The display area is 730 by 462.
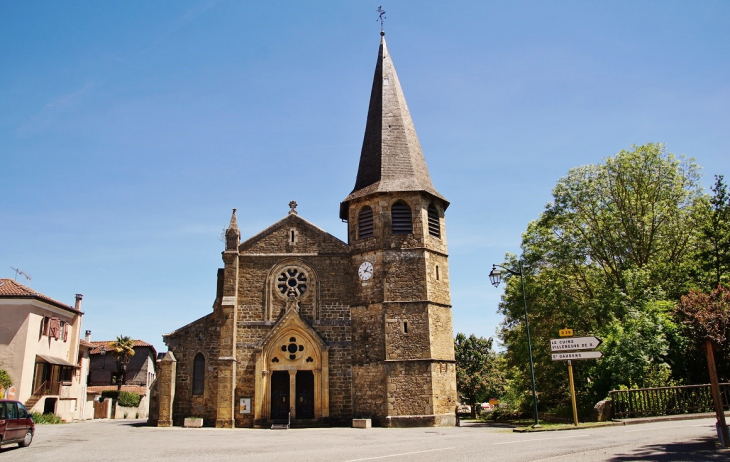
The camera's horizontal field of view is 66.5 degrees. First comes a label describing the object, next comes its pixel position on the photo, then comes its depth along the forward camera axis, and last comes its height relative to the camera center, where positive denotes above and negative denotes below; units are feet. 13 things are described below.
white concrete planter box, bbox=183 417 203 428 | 76.89 -5.97
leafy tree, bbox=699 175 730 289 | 77.56 +17.51
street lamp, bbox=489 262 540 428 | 62.34 +10.59
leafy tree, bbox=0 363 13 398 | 87.56 +0.22
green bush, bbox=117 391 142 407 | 142.09 -4.84
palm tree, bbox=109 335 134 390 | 152.05 +8.16
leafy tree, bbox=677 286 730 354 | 61.00 +5.95
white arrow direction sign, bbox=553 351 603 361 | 53.93 +1.44
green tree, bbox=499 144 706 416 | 84.53 +19.38
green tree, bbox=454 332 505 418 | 120.78 +0.29
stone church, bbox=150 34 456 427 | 77.92 +6.79
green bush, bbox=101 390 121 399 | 143.13 -3.43
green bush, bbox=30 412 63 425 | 90.84 -6.00
